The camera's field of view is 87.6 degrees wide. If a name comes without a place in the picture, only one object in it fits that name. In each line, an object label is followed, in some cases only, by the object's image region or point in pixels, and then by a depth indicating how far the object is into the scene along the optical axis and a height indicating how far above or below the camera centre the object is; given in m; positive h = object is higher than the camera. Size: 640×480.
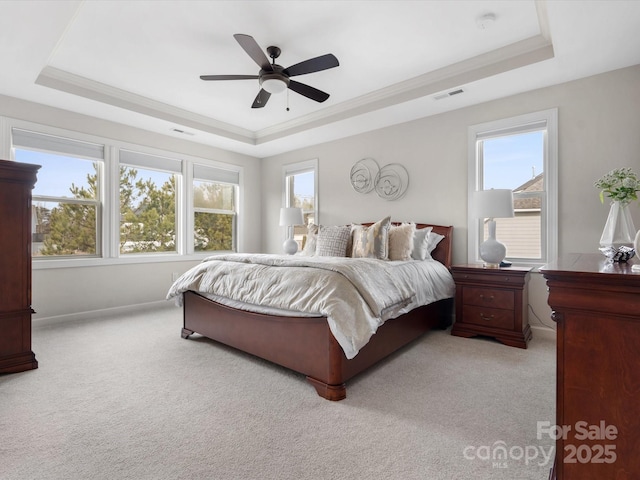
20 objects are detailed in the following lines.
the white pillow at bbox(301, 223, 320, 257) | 4.05 -0.01
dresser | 1.00 -0.41
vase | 1.71 +0.07
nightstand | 2.99 -0.59
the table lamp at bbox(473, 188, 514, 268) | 3.15 +0.28
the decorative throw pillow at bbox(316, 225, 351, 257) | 3.67 -0.02
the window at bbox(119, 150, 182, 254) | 4.39 +0.52
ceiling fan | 2.42 +1.35
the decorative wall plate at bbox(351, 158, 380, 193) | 4.52 +0.91
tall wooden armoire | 2.40 -0.20
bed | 2.07 -0.68
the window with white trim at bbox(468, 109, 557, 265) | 3.25 +0.67
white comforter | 2.06 -0.35
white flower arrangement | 1.73 +0.28
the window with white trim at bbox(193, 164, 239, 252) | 5.17 +0.51
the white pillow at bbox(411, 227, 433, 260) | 3.60 -0.05
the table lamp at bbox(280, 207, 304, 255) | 4.82 +0.33
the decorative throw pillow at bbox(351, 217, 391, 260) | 3.40 -0.02
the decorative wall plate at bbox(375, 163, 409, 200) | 4.24 +0.76
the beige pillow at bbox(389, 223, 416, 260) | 3.47 -0.02
